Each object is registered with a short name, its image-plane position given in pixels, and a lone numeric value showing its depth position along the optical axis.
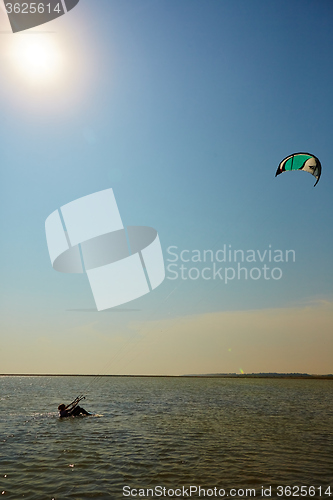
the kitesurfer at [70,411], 23.19
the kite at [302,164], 20.33
